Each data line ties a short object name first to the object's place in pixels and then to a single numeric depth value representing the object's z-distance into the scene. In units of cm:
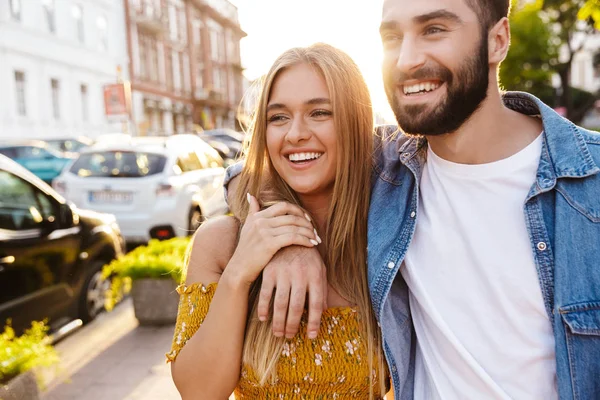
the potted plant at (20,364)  286
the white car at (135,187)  806
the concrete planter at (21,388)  280
